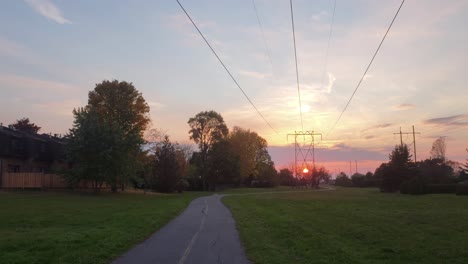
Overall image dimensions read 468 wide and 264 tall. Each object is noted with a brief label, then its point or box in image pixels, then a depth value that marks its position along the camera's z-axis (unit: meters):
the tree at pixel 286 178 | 142.05
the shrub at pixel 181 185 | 79.30
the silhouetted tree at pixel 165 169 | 73.75
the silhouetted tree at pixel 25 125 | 75.70
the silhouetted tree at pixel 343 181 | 135.10
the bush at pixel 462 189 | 50.74
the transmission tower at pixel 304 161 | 86.00
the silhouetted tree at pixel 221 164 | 100.81
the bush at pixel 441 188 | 59.03
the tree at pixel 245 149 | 106.83
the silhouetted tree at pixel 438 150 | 125.50
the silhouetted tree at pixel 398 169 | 70.62
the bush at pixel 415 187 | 59.34
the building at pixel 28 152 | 50.88
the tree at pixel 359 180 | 120.75
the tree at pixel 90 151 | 48.75
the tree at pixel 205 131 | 103.44
